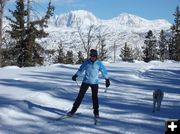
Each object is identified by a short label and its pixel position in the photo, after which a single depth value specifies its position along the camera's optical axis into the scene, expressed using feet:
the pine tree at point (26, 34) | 99.50
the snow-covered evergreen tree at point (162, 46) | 208.21
